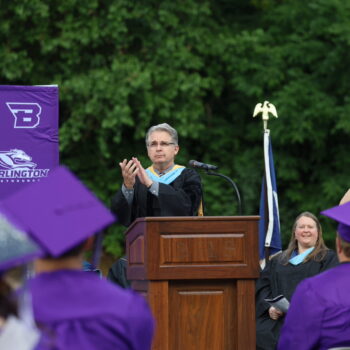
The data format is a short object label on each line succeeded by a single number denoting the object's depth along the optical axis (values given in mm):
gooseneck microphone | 13813
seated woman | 17172
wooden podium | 12055
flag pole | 20344
